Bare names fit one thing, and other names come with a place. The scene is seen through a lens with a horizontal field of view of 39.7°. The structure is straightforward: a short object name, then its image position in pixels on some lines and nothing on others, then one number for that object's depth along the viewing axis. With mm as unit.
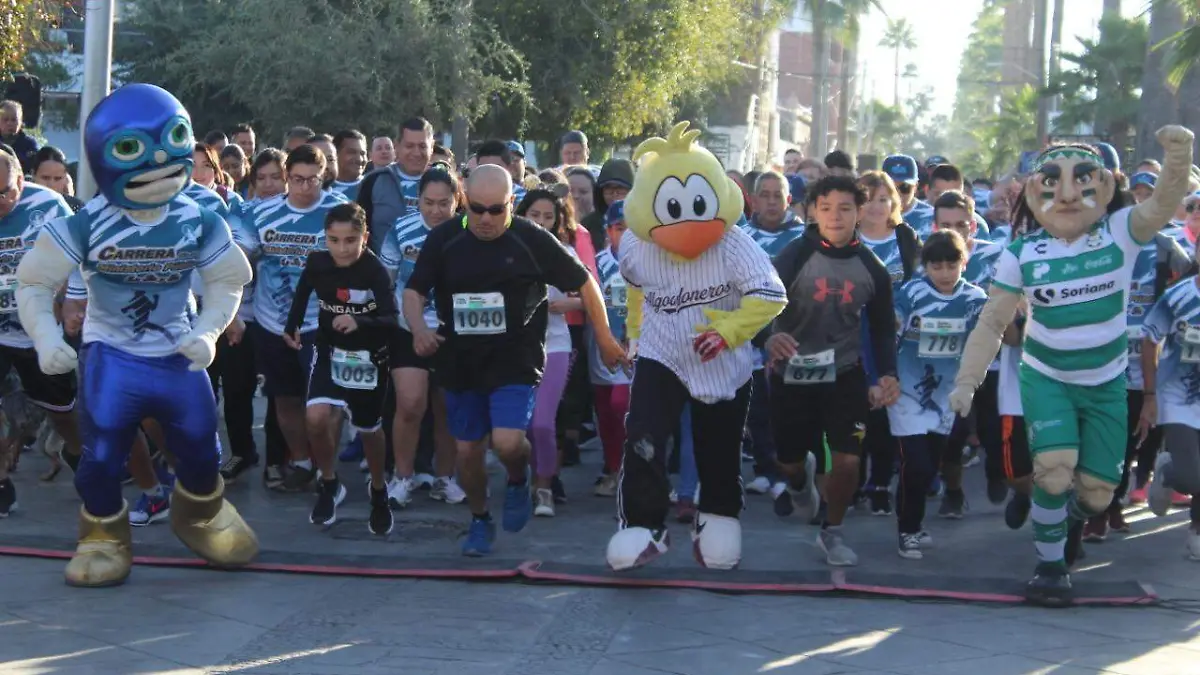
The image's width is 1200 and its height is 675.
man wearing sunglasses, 7812
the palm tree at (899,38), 122688
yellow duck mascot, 7293
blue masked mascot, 7129
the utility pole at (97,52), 13836
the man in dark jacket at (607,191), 11180
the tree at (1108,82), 31703
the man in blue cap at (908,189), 11625
